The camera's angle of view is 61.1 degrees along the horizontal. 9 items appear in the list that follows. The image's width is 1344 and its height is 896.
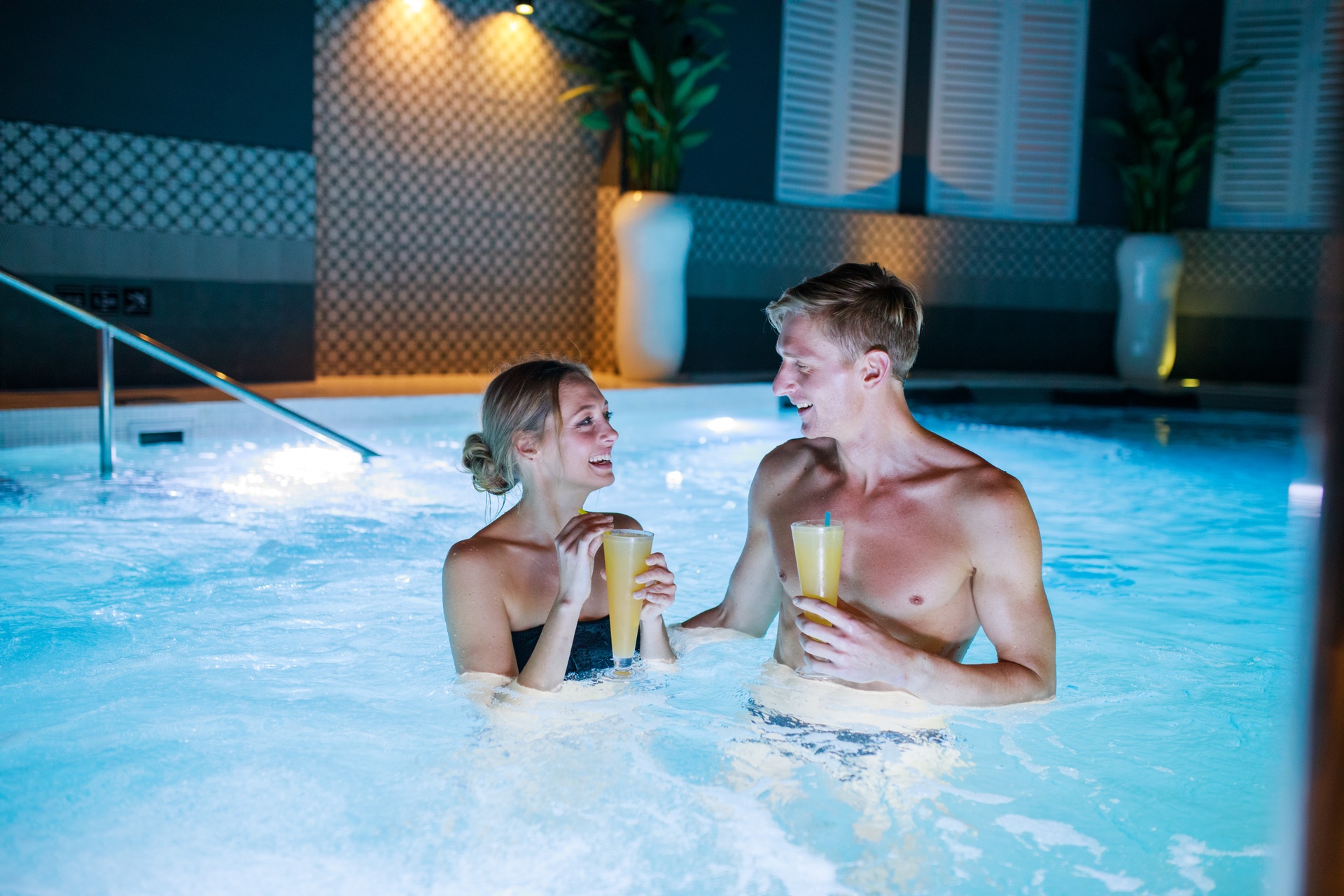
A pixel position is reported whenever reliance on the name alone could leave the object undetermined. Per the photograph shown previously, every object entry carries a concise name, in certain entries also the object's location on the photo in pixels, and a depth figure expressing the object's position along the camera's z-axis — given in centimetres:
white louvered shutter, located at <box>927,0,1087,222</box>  1140
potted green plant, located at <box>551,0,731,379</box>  898
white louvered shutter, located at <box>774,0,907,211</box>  1062
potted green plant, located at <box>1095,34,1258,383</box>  1088
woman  228
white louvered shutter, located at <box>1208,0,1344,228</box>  1128
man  203
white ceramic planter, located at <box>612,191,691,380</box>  918
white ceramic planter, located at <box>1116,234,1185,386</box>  1118
